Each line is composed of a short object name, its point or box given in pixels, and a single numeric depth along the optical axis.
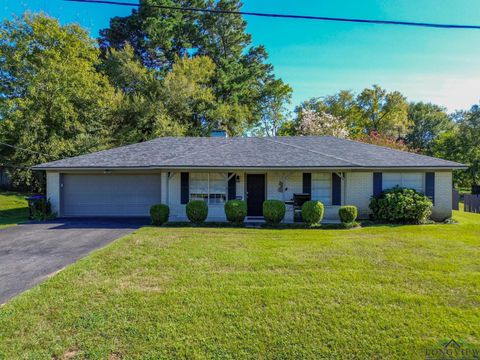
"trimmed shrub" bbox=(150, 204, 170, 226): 10.66
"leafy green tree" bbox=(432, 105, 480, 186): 28.06
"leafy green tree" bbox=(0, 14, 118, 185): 19.09
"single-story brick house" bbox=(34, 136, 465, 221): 11.54
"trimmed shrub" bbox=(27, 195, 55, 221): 12.35
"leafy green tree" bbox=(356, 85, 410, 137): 35.43
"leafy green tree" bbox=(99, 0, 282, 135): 25.56
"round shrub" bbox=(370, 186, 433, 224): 10.70
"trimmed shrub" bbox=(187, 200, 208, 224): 10.73
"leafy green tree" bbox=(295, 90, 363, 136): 34.28
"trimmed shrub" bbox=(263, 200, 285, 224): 10.52
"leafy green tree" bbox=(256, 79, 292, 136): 29.27
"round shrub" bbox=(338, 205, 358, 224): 10.46
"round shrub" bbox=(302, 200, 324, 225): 10.41
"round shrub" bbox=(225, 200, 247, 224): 10.65
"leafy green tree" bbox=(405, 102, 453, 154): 42.44
